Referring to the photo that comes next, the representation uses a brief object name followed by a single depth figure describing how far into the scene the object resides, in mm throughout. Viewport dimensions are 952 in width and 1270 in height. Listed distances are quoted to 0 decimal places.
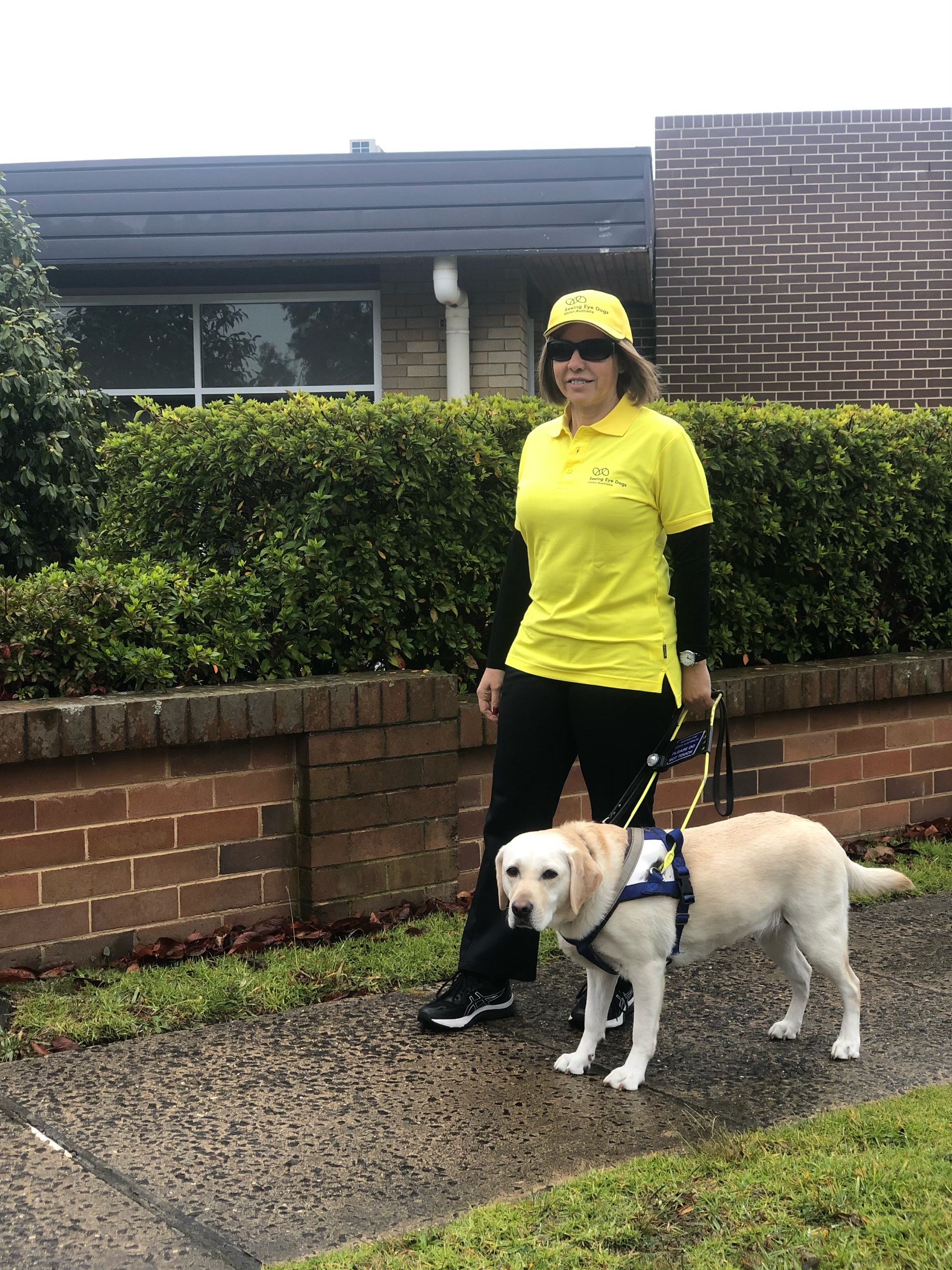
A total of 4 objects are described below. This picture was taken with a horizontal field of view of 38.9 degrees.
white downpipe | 10812
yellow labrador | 3455
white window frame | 11406
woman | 3812
